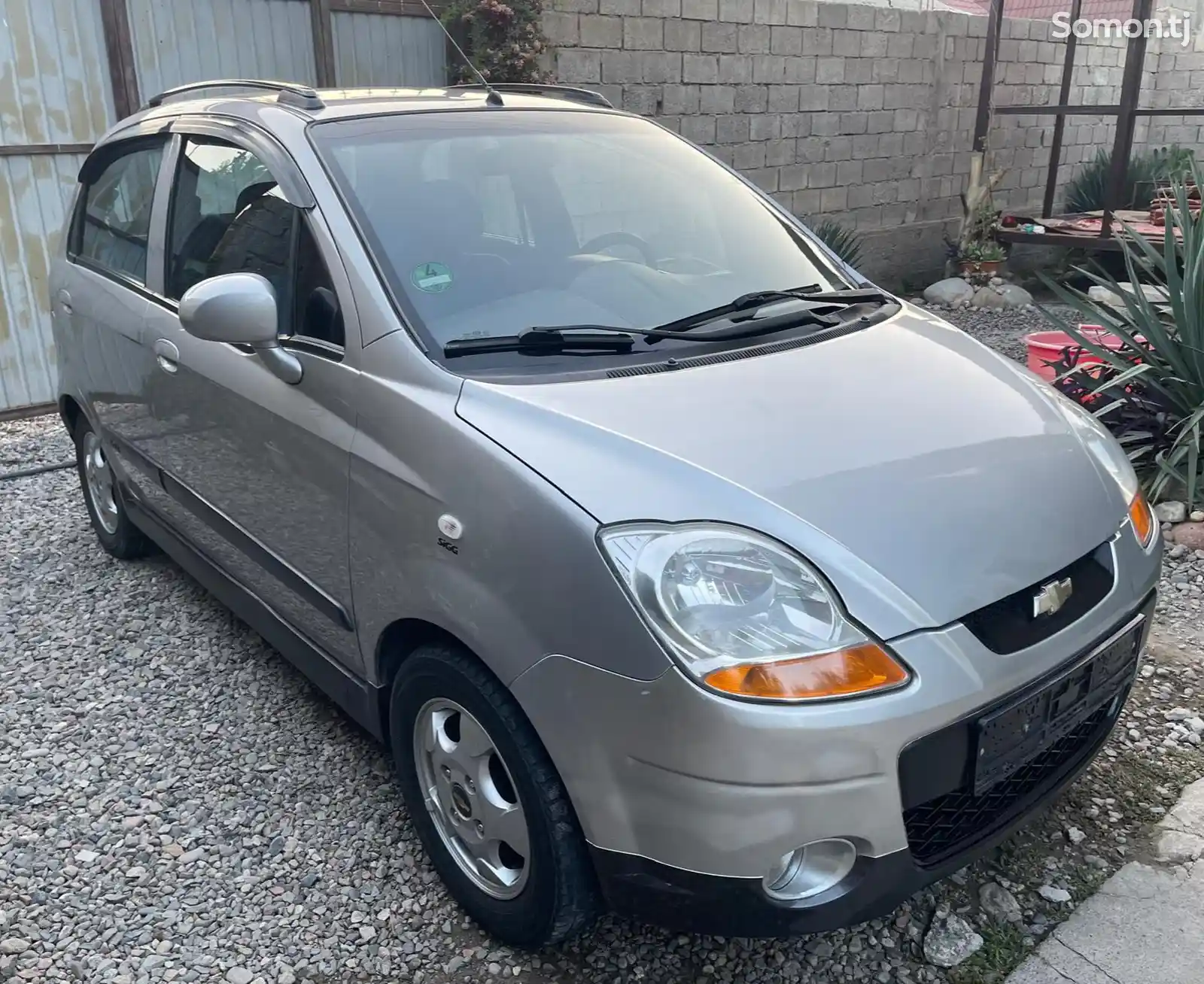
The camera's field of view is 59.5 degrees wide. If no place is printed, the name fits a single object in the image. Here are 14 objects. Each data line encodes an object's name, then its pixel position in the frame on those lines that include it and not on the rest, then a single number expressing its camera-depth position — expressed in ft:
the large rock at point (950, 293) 33.45
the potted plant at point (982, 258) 34.53
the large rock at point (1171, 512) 14.97
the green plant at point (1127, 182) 40.55
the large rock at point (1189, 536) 14.47
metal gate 20.53
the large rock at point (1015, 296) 33.19
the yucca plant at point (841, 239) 29.94
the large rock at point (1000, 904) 8.17
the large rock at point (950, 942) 7.79
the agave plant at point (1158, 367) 14.99
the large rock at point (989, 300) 33.12
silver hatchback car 6.17
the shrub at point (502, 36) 23.45
